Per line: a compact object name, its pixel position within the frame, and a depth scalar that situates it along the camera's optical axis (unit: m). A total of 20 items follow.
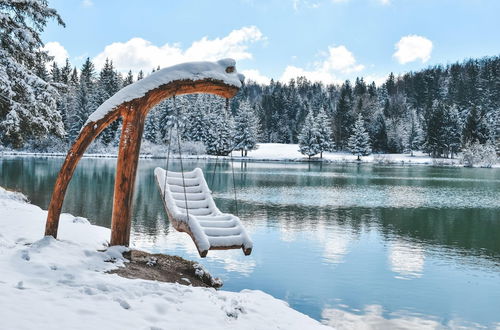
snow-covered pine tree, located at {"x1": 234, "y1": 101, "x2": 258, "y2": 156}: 75.12
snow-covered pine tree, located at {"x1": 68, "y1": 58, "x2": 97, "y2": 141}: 70.50
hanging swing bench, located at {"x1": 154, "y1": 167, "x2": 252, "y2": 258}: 8.07
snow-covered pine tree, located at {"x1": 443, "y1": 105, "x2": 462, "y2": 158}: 75.12
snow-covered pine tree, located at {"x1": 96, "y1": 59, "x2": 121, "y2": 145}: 69.42
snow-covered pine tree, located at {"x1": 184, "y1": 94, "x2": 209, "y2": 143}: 73.12
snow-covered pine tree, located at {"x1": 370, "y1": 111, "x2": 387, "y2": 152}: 81.44
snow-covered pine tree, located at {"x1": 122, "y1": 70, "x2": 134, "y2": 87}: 85.28
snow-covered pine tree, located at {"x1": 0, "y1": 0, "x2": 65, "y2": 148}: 13.83
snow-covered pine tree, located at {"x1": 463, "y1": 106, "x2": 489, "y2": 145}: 69.19
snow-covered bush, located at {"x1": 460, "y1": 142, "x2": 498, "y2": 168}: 65.38
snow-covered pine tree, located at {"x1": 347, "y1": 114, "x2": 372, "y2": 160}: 74.31
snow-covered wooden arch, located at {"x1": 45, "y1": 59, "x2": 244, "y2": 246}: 8.17
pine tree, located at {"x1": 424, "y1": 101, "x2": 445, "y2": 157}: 74.62
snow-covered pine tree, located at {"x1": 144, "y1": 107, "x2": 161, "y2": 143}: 70.62
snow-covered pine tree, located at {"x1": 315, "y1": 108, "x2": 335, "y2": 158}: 73.50
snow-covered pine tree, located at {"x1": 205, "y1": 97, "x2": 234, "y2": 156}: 69.62
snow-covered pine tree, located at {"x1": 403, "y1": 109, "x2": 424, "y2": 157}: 83.19
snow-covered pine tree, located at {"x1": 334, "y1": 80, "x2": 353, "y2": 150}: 85.69
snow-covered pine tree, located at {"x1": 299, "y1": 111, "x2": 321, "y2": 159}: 72.25
